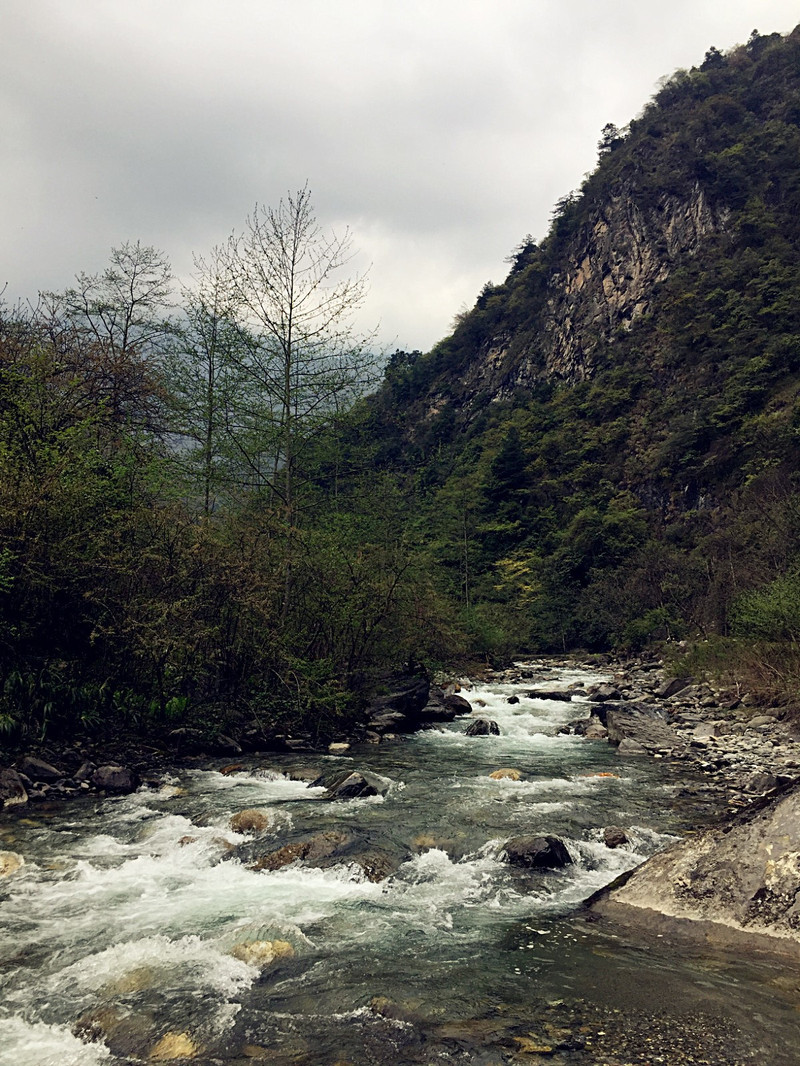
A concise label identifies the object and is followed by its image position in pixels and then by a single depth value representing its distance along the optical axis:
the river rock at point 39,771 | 8.86
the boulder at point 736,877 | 4.95
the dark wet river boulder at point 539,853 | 6.76
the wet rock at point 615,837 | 7.31
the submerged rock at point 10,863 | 6.31
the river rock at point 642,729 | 13.17
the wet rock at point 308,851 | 6.80
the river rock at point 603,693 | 20.97
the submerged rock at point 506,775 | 10.45
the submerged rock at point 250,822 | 7.71
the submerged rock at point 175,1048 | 3.74
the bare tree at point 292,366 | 14.21
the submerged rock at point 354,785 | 9.11
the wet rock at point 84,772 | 9.14
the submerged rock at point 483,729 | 14.96
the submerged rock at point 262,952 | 4.87
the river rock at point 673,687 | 20.02
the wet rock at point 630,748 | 12.81
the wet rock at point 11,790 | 8.17
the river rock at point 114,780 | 9.07
